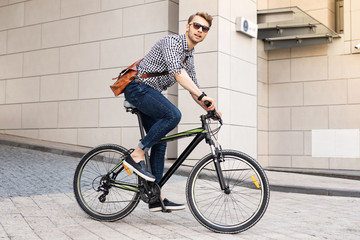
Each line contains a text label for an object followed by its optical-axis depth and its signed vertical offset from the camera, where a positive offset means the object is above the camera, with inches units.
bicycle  157.5 -17.8
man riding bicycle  161.6 +18.4
